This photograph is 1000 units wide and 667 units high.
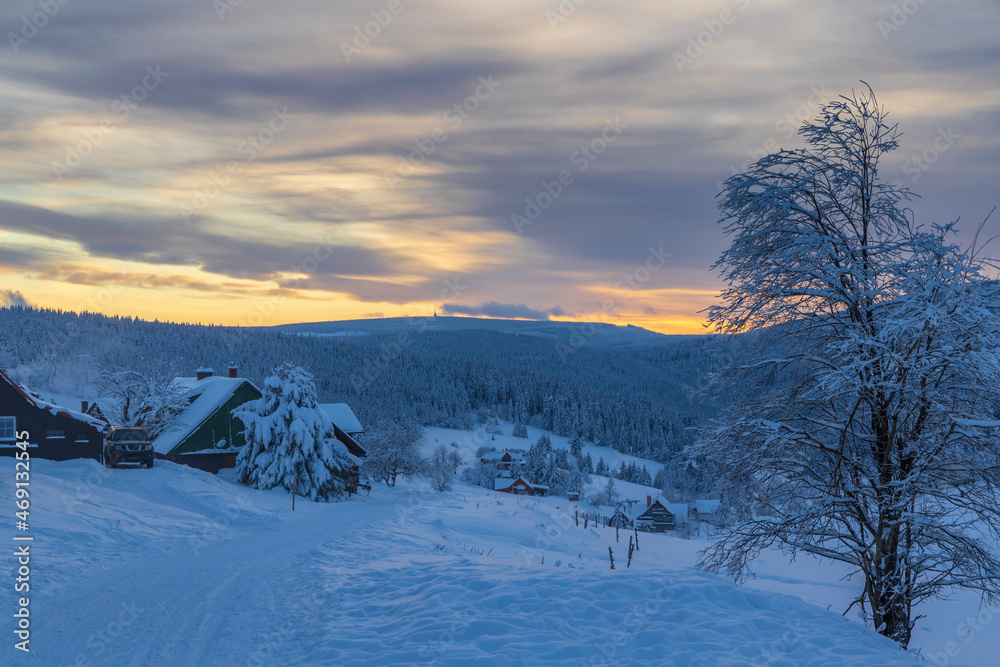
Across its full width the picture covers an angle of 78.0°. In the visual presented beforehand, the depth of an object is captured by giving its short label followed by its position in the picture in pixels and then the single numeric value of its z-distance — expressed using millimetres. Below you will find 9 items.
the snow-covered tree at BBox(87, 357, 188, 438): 39594
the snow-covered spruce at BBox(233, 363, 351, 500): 33562
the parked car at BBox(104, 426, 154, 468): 28297
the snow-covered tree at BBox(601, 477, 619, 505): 96375
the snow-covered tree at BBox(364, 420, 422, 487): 60219
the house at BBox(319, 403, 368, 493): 43912
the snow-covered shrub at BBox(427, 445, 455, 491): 56988
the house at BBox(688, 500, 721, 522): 90069
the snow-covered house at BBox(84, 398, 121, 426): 43594
